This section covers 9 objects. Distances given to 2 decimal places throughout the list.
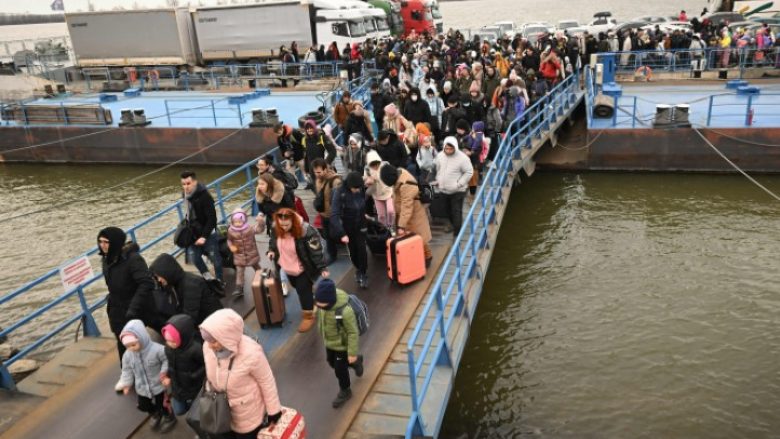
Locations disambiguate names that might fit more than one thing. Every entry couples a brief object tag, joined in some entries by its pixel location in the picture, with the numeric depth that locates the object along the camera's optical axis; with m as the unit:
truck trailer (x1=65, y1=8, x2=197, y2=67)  27.83
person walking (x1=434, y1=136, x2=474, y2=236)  8.52
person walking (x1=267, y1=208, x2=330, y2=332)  6.32
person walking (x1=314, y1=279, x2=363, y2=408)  5.28
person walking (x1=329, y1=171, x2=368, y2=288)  7.28
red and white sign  7.17
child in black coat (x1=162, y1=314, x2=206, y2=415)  4.90
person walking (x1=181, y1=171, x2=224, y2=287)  7.33
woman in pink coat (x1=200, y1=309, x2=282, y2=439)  4.31
